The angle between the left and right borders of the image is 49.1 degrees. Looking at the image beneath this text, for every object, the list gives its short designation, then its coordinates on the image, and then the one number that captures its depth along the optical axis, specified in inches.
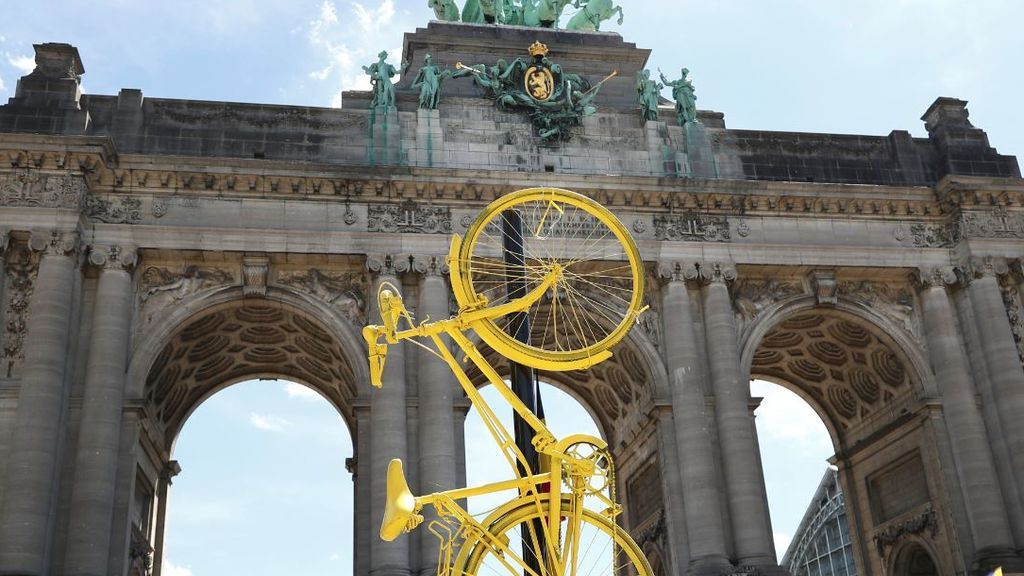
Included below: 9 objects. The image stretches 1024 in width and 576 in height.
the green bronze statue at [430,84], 1274.6
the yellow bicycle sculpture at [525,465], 450.9
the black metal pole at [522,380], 468.1
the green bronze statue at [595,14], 1491.1
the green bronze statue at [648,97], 1312.7
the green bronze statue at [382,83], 1272.1
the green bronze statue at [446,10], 1471.5
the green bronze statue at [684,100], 1326.3
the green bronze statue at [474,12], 1472.7
